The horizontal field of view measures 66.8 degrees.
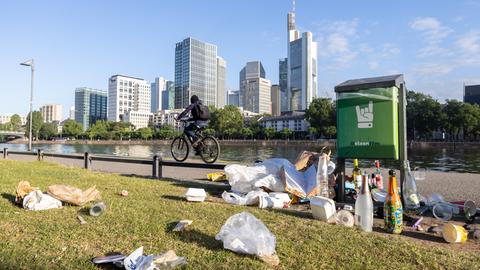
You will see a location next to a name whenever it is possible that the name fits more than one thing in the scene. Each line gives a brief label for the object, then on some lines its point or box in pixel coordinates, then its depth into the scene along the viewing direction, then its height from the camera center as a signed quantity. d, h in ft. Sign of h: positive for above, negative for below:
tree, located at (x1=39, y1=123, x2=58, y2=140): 548.31 +8.88
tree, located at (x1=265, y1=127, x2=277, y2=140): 467.97 +9.50
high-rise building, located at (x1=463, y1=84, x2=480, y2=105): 413.80 +54.14
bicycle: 33.88 -0.57
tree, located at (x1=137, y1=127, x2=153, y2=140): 503.20 +7.66
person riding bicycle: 32.12 +2.05
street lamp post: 90.74 +18.17
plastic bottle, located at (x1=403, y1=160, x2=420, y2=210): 17.83 -2.61
